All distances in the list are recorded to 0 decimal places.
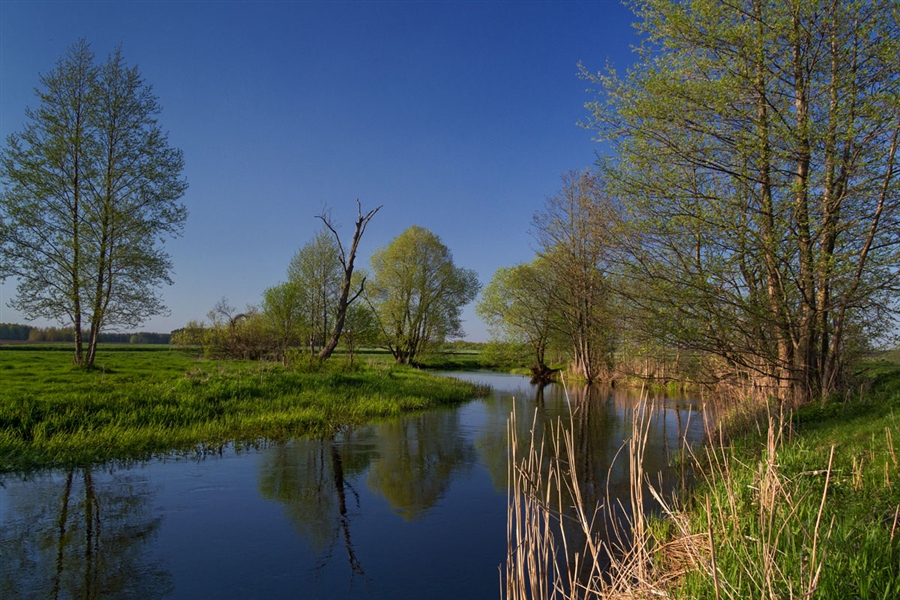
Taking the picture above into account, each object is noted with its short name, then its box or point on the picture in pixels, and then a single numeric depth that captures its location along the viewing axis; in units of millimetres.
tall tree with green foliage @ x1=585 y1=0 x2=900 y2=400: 8875
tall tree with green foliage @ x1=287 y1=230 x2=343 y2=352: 37719
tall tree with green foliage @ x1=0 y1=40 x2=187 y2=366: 17344
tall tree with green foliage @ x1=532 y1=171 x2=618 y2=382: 11820
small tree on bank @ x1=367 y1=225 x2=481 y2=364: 40344
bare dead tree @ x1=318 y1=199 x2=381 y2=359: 19603
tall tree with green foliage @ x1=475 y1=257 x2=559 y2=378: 32938
